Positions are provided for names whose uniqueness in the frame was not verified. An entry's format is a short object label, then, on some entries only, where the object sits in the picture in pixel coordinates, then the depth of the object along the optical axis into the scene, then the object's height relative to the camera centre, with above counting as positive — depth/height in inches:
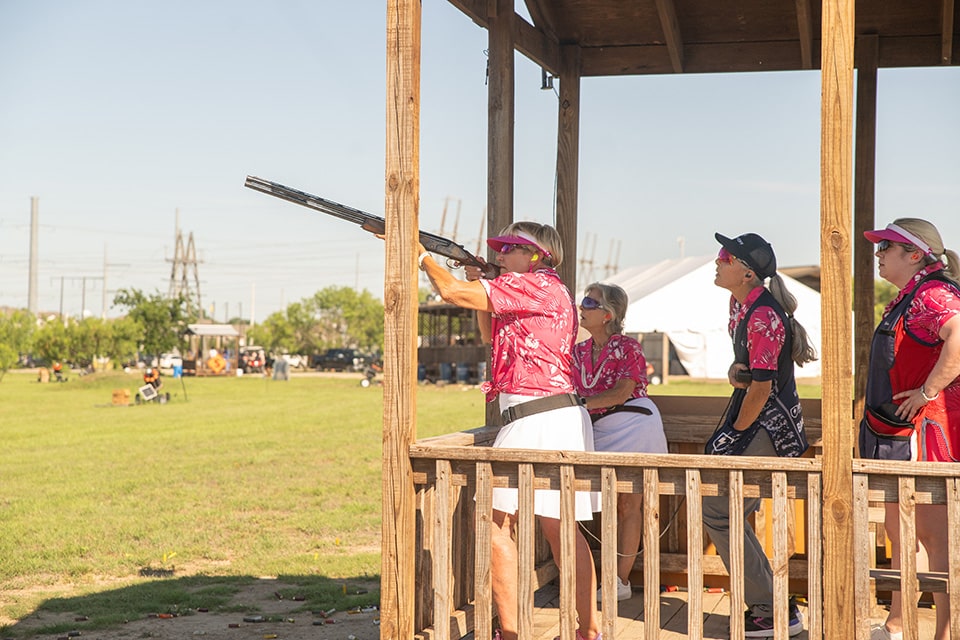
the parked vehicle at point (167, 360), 2990.2 +9.4
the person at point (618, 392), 226.5 -5.3
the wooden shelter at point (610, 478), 149.5 -15.7
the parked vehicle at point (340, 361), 2795.3 +9.4
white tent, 1968.5 +88.9
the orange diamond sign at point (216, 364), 2452.0 -0.5
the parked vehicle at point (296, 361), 3197.8 +10.7
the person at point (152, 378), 1280.9 -17.0
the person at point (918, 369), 163.2 +0.0
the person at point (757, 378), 182.9 -1.7
